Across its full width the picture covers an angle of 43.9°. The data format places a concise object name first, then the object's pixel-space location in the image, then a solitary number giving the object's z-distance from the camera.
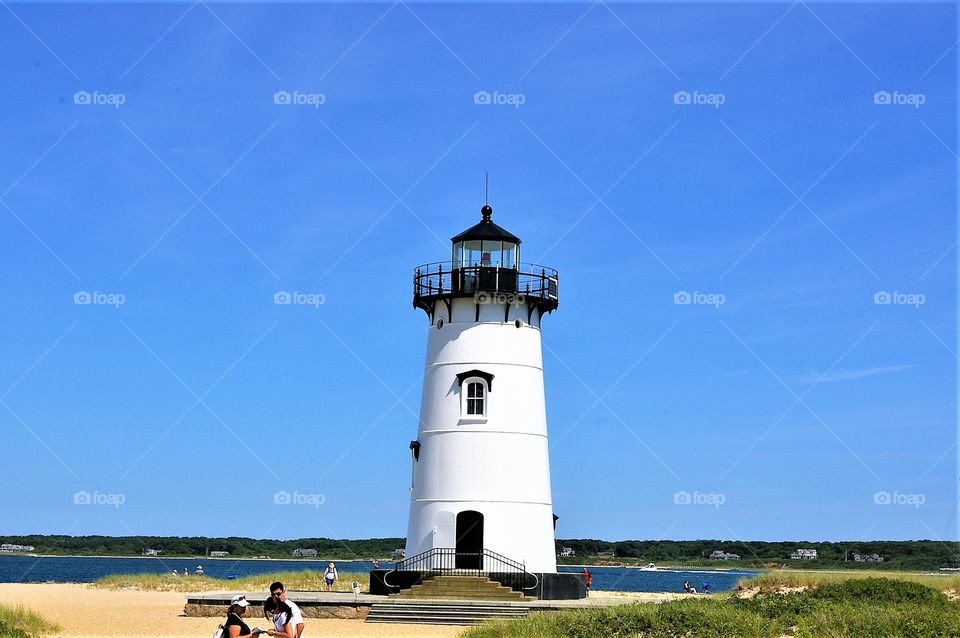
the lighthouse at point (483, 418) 30.33
